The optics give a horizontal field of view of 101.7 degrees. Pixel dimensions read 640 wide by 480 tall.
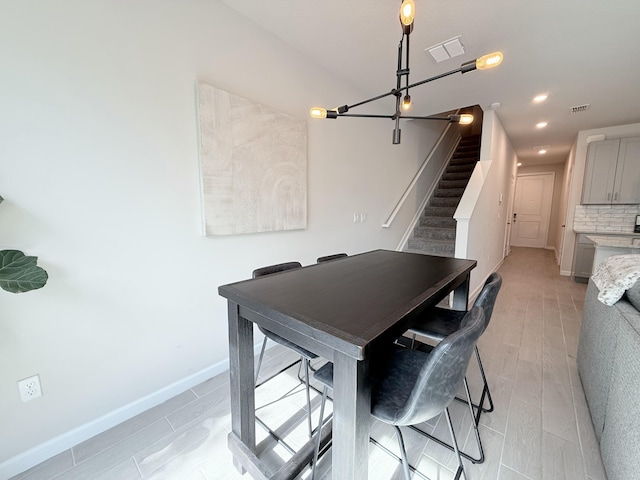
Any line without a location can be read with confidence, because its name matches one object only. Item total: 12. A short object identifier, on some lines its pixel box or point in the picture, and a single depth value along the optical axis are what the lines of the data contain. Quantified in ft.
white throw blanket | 4.43
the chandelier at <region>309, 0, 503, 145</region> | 3.91
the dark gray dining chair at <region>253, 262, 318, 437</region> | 4.27
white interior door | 25.21
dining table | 2.65
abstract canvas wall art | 5.77
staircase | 13.20
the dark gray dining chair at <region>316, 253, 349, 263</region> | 6.88
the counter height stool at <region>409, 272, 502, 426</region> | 4.22
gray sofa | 3.37
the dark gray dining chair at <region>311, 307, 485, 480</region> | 2.64
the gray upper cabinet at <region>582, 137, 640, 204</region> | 13.30
